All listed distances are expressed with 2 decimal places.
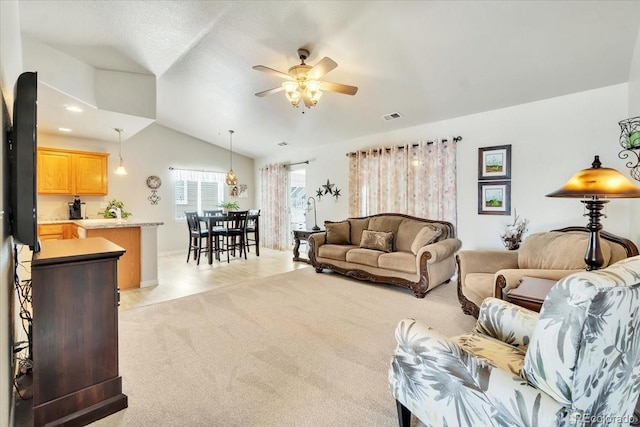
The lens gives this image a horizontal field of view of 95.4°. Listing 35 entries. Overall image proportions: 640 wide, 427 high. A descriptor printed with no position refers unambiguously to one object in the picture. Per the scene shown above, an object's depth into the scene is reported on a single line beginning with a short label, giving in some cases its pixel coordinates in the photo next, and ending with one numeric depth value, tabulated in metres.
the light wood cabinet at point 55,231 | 4.90
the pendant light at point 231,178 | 6.57
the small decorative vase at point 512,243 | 3.80
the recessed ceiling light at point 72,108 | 3.76
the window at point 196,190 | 7.22
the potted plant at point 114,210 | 5.09
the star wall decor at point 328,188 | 6.38
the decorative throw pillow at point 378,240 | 4.48
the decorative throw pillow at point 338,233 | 5.07
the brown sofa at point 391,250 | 3.81
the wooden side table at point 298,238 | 5.81
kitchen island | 3.99
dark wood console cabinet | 1.57
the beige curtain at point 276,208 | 7.54
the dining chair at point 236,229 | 5.99
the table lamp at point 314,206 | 6.75
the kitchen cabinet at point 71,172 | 5.14
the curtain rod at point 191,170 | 7.03
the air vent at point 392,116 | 4.62
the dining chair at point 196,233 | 5.84
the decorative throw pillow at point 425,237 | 3.98
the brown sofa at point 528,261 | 2.47
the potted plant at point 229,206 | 7.48
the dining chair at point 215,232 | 5.64
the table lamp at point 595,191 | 1.81
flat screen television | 1.35
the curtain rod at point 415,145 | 4.45
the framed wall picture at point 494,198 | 4.06
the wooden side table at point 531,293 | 1.86
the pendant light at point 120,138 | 4.78
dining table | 5.63
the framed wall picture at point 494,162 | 4.05
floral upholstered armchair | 0.85
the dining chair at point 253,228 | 6.50
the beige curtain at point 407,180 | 4.58
